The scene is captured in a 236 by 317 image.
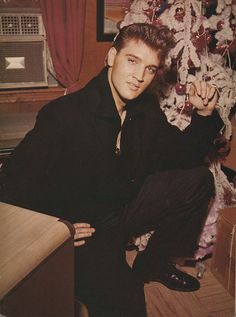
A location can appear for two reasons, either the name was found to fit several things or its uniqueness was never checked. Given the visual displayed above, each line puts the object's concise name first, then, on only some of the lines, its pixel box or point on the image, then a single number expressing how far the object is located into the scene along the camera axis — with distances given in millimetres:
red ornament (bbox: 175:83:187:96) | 1785
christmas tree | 1706
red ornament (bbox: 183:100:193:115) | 1789
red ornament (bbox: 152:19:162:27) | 1709
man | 1302
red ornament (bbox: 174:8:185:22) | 1688
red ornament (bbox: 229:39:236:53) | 1783
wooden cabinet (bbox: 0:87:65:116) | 2289
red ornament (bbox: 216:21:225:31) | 1742
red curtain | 2146
